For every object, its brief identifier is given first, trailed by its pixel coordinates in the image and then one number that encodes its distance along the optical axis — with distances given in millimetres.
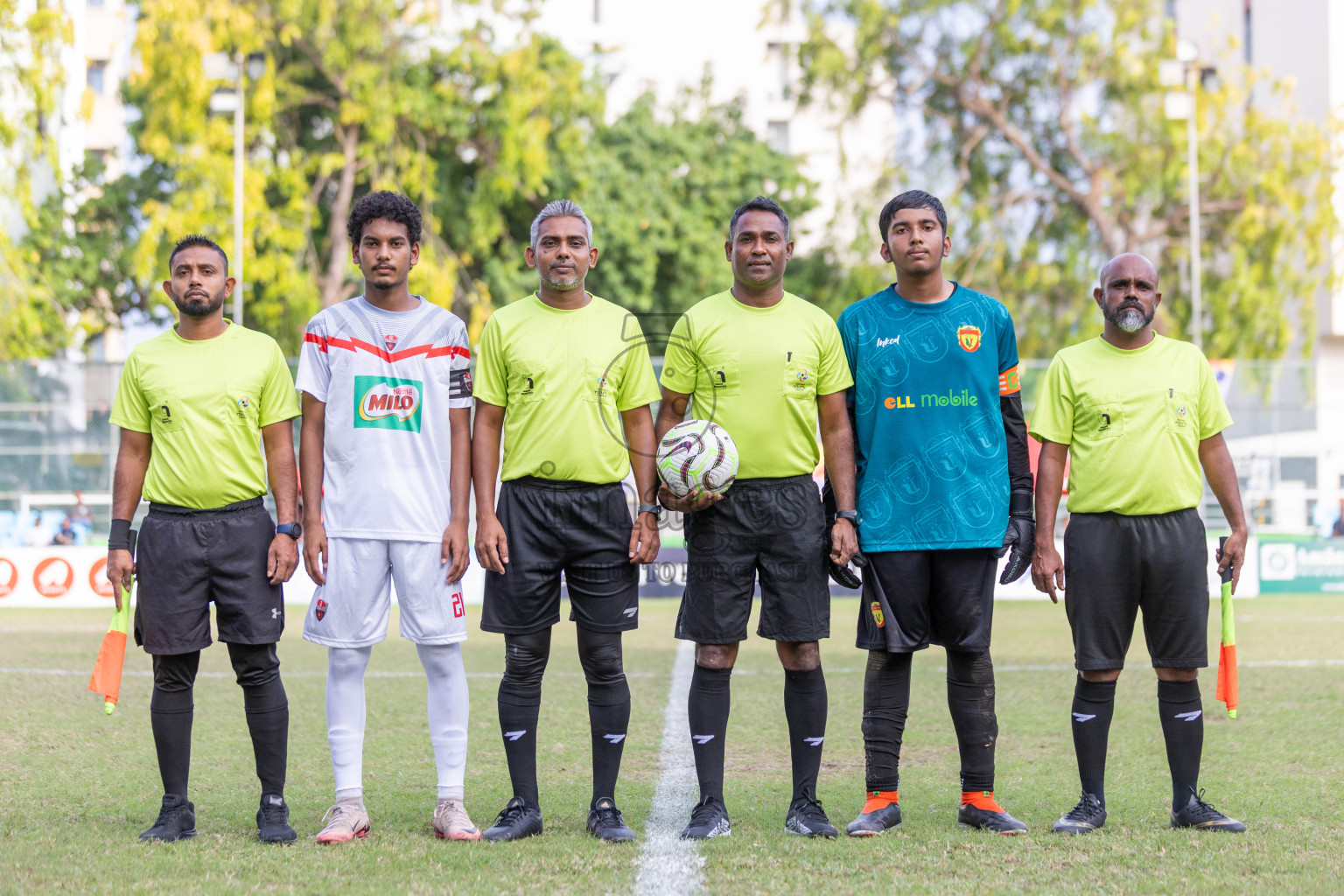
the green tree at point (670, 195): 26891
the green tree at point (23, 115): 18984
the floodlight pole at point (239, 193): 21391
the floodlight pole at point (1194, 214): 21562
